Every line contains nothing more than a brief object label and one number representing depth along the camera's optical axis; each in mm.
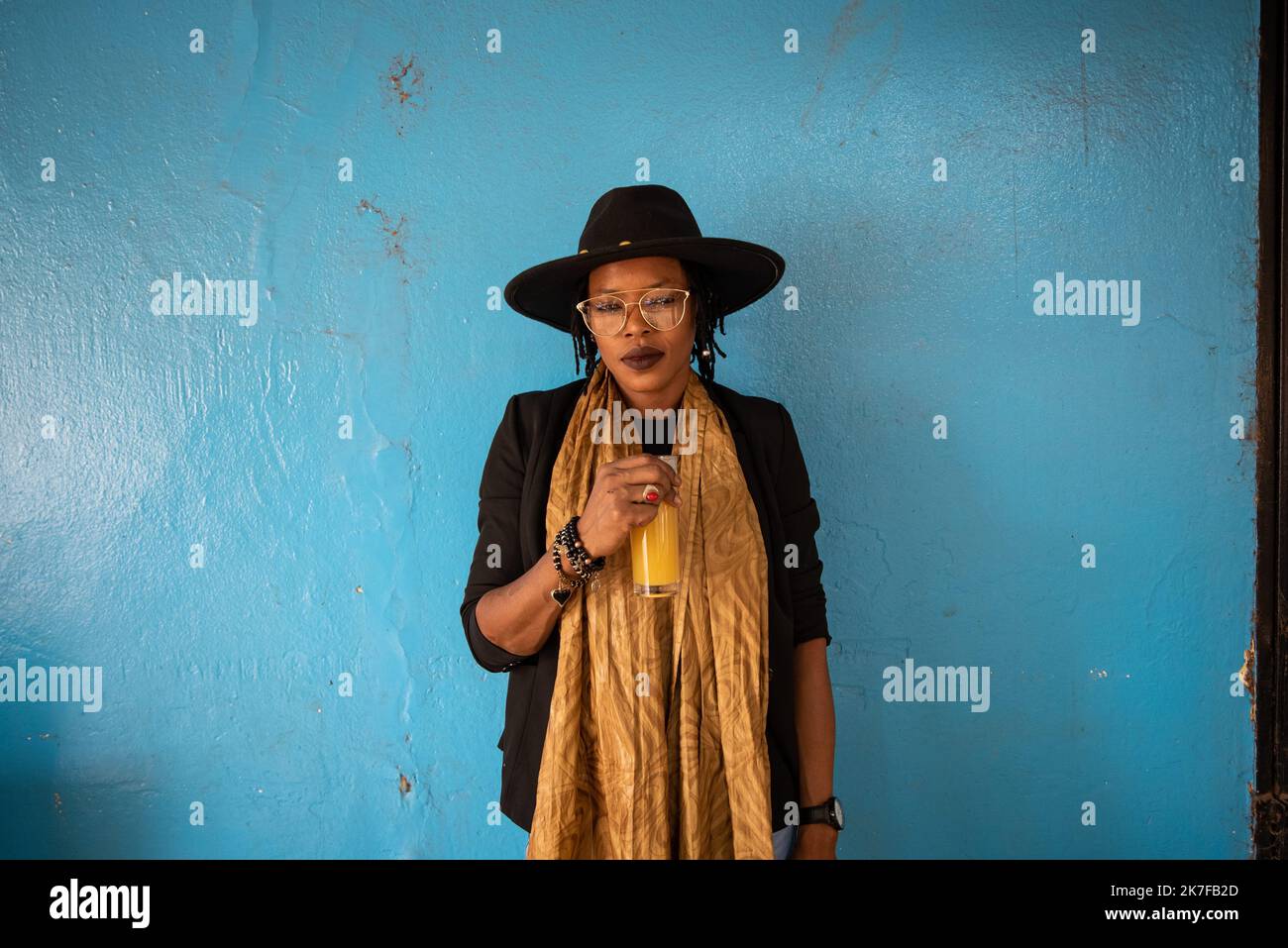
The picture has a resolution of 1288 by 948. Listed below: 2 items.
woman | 1433
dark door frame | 1914
